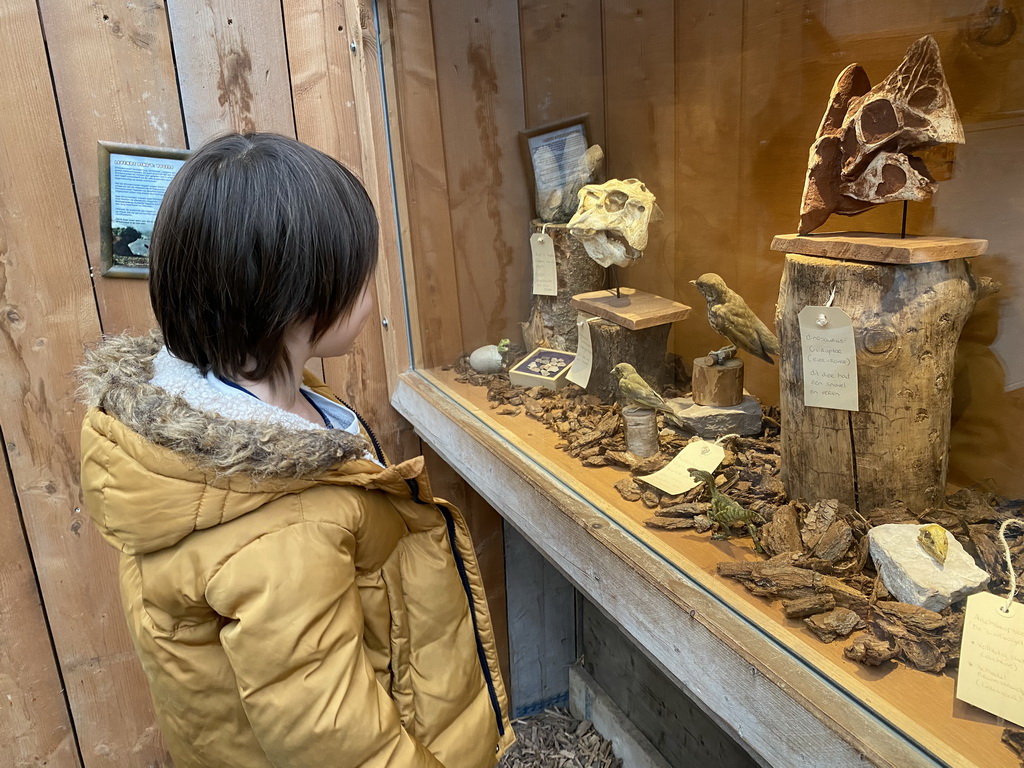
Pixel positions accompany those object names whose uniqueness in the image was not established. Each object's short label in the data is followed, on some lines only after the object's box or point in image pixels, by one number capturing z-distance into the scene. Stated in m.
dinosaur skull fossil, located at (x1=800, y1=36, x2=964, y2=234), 0.93
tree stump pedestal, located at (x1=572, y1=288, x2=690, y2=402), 1.49
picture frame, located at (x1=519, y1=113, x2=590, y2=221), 1.59
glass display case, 0.76
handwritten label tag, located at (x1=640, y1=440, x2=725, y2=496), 1.14
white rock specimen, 0.79
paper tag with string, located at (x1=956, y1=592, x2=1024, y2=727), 0.66
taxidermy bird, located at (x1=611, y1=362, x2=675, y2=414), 1.36
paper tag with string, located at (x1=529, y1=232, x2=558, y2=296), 1.73
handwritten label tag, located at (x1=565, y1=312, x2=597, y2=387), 1.59
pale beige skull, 1.51
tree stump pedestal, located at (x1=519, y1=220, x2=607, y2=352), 1.68
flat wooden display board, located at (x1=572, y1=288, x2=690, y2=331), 1.49
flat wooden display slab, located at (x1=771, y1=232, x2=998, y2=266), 0.93
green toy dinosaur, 1.02
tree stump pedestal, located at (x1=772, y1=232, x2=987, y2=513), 0.95
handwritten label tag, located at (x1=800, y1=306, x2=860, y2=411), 0.99
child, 0.79
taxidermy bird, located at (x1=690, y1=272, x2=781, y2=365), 1.28
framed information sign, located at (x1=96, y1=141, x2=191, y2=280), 1.56
